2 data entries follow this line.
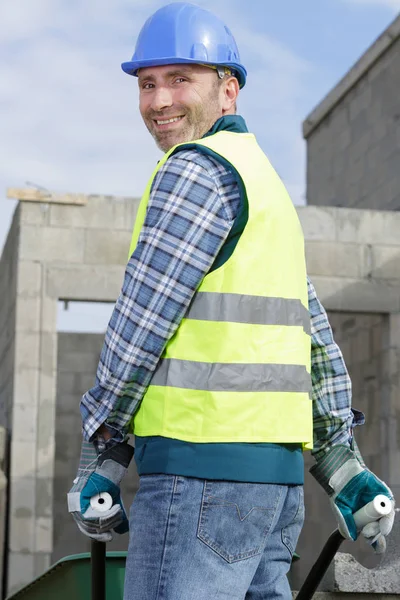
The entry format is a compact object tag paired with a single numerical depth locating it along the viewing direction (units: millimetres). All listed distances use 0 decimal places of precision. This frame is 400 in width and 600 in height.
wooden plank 16977
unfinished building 16355
